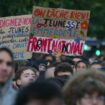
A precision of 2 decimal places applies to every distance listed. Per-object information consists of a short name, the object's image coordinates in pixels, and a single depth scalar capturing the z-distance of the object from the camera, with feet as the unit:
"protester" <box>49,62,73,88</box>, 34.38
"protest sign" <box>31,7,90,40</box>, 58.29
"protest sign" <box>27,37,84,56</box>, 57.57
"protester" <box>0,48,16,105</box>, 20.88
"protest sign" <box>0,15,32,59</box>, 55.01
